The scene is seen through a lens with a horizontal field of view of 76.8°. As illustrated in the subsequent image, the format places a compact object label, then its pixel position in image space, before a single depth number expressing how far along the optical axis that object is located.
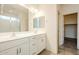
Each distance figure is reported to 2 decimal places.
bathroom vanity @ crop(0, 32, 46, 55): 0.83
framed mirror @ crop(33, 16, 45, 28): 2.07
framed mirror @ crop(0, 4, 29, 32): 1.22
